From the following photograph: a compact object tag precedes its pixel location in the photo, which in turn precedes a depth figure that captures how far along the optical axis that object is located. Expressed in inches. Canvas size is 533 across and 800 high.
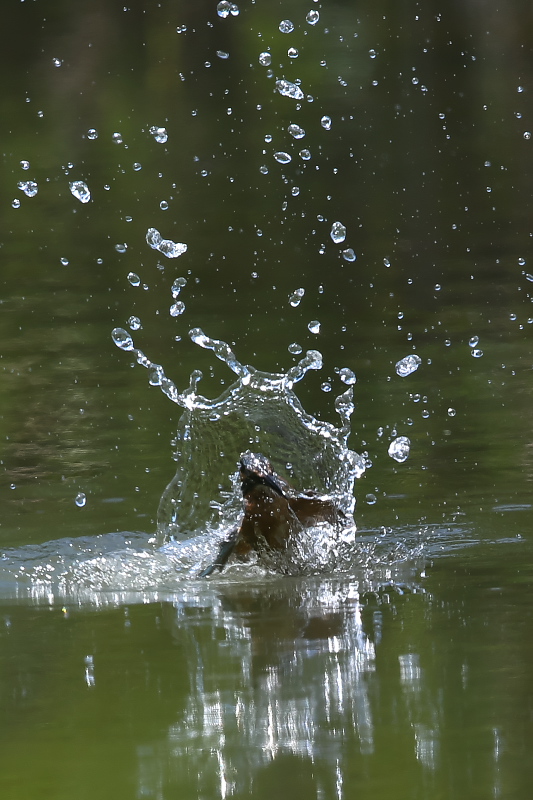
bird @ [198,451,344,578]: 410.0
